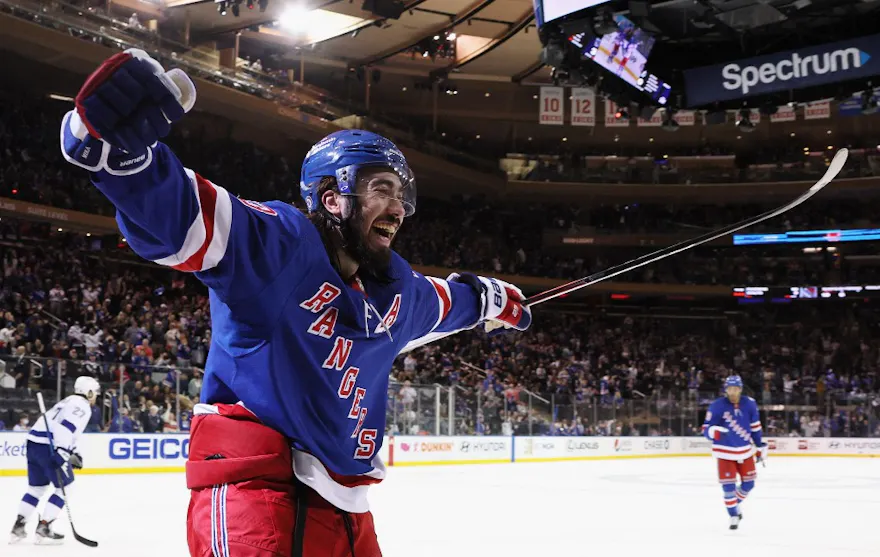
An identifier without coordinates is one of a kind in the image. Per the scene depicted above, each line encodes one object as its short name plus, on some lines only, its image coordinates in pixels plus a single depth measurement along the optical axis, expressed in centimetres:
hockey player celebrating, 161
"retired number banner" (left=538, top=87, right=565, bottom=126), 2956
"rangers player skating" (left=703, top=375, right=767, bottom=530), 1018
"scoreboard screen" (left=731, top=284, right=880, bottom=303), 3328
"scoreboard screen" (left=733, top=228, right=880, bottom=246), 3278
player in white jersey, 763
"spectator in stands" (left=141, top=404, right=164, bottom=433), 1420
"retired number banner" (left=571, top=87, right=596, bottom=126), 2964
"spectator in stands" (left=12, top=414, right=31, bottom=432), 1277
